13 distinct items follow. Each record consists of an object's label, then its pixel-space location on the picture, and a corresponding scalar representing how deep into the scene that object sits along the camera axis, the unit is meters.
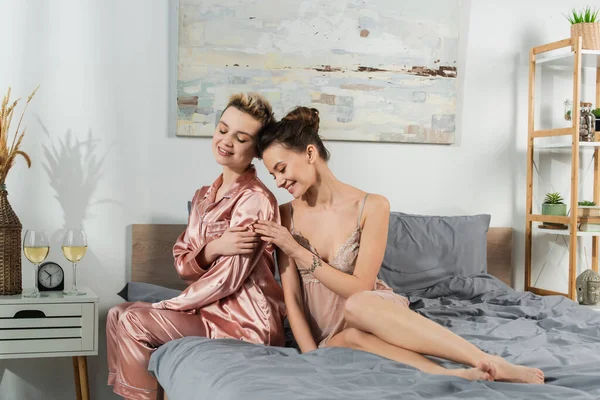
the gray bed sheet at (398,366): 1.46
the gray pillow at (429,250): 2.95
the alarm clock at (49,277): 2.70
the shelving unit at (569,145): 3.25
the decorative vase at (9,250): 2.61
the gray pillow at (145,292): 2.67
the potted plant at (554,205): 3.39
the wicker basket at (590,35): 3.35
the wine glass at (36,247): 2.57
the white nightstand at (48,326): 2.49
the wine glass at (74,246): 2.63
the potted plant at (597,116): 3.40
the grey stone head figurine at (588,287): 3.28
